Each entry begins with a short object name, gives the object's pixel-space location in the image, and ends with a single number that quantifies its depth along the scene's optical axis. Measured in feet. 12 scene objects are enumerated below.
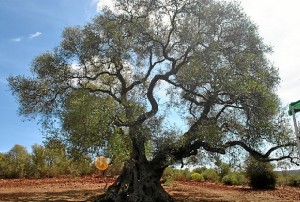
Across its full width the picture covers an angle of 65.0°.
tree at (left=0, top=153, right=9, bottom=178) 76.29
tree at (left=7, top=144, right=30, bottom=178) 77.33
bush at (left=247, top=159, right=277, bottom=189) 65.46
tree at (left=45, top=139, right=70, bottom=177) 80.31
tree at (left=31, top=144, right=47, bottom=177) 78.62
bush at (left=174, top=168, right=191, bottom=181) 83.62
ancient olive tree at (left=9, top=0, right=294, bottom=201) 38.92
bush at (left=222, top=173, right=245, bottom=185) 76.88
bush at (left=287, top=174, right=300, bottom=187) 74.61
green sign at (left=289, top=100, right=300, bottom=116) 22.12
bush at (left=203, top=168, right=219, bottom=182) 85.96
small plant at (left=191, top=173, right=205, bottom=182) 83.62
